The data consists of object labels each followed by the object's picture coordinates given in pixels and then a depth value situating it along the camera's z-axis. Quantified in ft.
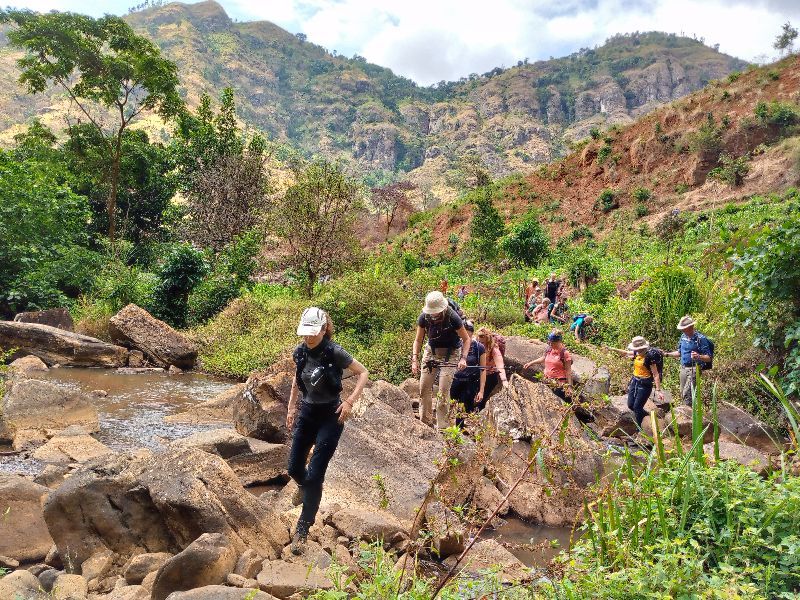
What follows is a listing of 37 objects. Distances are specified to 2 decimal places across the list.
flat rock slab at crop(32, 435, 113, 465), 22.84
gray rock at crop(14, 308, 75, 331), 48.14
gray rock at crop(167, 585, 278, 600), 10.48
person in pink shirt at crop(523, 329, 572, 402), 27.96
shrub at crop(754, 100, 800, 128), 109.81
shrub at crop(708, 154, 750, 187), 104.47
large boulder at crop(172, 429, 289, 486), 20.89
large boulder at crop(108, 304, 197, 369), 45.85
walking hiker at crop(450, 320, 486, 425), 24.22
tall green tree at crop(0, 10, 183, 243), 67.46
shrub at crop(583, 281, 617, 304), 62.28
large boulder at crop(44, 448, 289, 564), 14.01
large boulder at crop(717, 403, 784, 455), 25.95
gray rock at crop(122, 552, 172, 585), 13.04
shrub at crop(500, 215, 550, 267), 93.66
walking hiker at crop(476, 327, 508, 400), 25.98
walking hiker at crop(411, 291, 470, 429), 21.95
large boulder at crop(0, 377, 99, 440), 26.53
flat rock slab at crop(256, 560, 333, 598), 11.82
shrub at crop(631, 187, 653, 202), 117.39
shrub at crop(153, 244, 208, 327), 56.95
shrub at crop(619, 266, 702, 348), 40.65
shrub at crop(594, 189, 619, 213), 122.42
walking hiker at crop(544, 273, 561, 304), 57.41
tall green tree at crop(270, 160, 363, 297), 59.21
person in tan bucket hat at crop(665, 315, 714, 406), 26.96
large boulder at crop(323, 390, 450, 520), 17.87
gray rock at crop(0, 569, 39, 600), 11.59
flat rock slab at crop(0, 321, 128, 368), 42.83
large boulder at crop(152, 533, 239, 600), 11.65
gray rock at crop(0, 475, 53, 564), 14.92
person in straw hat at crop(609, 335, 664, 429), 28.50
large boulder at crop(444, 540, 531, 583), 12.92
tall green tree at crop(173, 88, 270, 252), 80.28
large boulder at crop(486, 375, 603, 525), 19.66
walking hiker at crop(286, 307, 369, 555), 15.15
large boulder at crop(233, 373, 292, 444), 25.49
